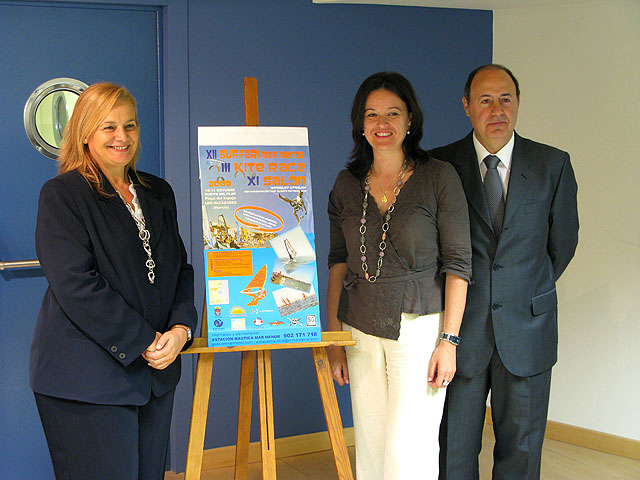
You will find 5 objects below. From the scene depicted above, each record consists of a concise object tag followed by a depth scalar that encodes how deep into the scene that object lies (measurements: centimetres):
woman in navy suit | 195
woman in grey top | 228
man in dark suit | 243
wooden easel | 232
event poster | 236
